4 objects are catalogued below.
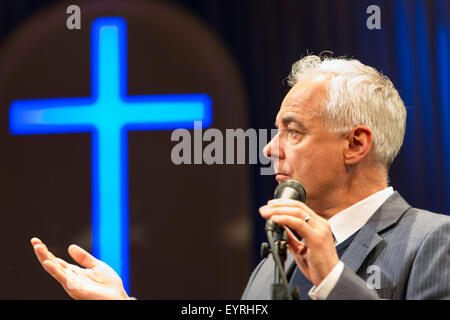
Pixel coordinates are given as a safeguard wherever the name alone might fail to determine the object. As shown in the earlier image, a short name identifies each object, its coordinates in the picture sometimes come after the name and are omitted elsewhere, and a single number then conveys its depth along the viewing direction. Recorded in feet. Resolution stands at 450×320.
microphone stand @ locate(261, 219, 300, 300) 10.96
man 11.47
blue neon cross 13.83
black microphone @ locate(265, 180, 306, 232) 11.37
